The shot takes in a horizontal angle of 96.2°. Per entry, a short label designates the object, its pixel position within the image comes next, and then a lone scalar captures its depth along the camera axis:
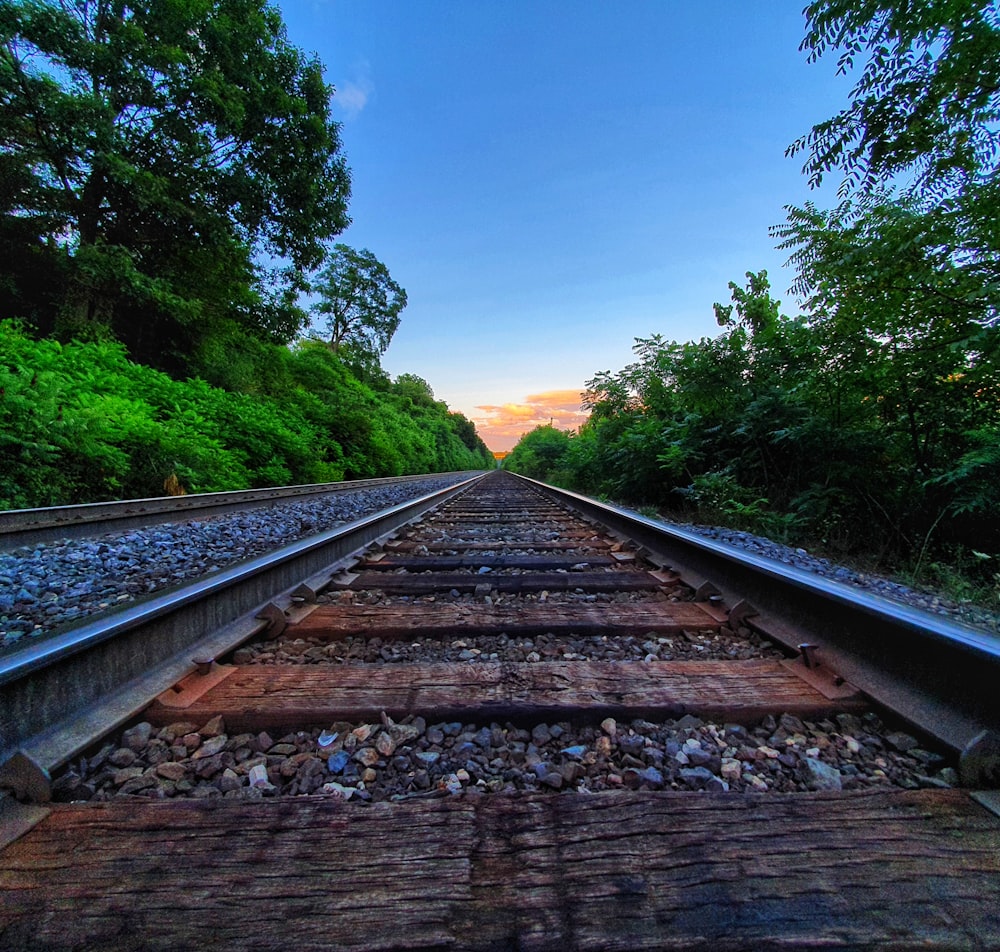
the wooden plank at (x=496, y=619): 1.79
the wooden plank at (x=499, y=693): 1.19
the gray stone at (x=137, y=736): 1.10
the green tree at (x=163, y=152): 8.93
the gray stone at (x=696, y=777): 0.97
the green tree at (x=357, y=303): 31.63
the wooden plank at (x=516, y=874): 0.62
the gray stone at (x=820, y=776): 0.96
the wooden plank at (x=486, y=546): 3.40
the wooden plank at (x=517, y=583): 2.37
